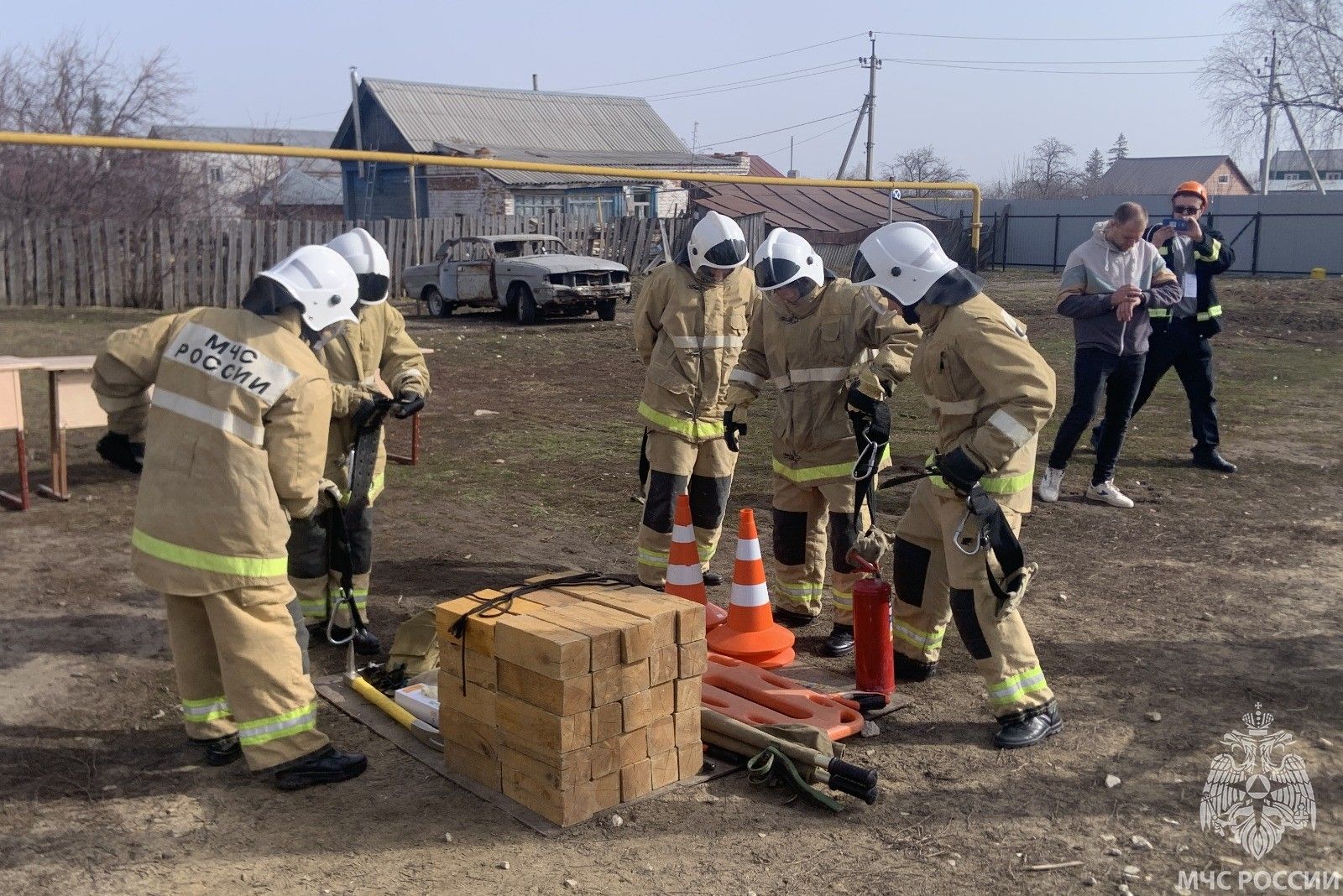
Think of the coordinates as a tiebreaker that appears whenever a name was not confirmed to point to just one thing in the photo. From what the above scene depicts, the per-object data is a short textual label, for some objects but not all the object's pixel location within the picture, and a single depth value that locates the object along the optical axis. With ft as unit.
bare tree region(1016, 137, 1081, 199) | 237.25
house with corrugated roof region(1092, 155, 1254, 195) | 212.02
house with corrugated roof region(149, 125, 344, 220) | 108.68
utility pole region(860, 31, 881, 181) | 143.11
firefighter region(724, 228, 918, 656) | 18.12
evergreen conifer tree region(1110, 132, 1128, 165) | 335.67
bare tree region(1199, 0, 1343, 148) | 128.67
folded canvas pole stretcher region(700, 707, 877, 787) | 13.06
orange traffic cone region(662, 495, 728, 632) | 18.12
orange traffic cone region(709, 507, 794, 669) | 17.47
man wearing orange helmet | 28.89
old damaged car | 61.72
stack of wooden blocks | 12.37
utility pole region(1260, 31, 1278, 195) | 138.72
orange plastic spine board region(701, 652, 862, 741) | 14.96
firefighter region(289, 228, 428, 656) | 17.88
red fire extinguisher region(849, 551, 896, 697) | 15.90
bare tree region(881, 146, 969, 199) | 216.95
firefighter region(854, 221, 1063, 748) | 14.19
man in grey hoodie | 25.66
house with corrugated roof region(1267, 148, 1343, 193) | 243.19
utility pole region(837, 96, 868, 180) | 134.51
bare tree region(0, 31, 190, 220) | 80.48
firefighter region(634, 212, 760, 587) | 19.76
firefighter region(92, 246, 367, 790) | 12.87
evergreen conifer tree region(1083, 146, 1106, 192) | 263.21
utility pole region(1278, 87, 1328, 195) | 136.76
